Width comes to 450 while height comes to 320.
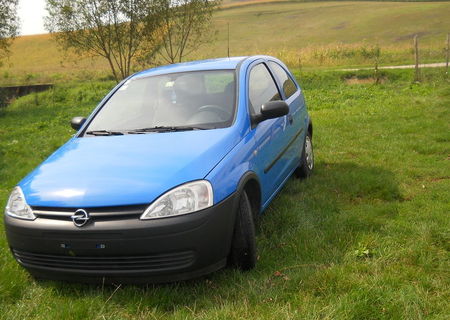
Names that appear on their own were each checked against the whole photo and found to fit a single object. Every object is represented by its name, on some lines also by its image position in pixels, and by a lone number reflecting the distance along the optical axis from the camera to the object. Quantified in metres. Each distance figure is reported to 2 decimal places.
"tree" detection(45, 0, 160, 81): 24.27
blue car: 2.85
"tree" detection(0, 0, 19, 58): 23.72
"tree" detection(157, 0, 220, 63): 24.89
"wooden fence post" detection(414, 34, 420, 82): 16.81
